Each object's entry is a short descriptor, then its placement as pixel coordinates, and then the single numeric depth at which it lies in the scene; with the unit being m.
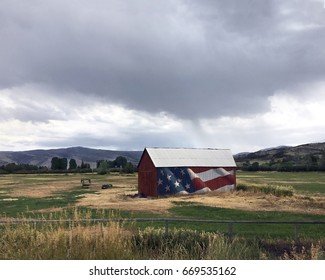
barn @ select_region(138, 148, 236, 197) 35.25
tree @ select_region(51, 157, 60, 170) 128.12
